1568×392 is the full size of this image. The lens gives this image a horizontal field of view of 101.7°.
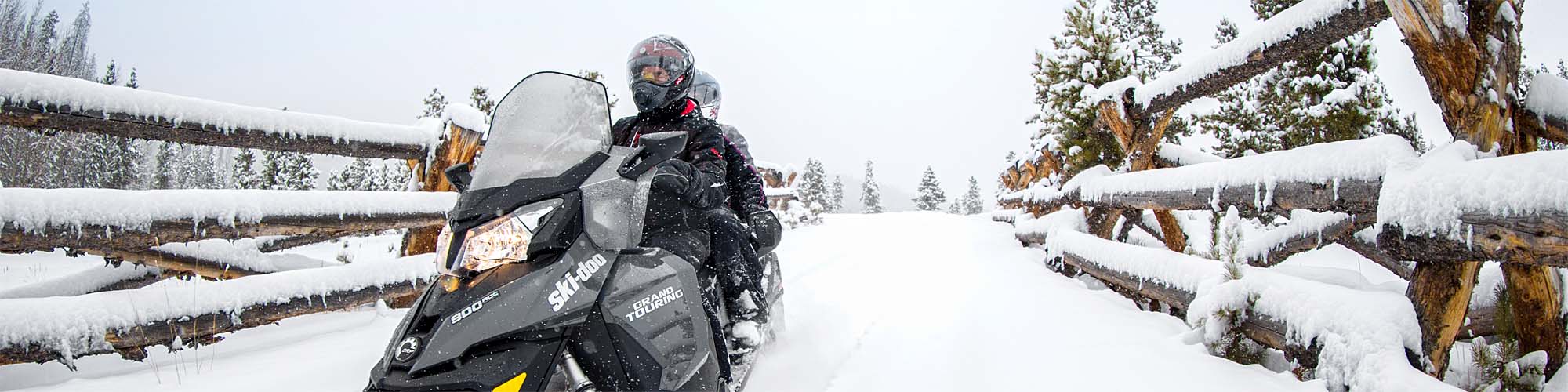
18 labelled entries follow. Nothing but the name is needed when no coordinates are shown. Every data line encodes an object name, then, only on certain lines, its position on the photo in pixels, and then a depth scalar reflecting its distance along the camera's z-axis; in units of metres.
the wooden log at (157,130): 3.11
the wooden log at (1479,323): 2.79
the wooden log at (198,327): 2.69
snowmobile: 1.75
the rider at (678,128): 2.71
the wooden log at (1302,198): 2.50
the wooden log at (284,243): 5.72
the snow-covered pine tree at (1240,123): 16.78
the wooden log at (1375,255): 4.01
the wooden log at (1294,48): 3.27
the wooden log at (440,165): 5.05
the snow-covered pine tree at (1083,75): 8.80
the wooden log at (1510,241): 1.82
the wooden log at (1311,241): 3.95
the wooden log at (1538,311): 2.50
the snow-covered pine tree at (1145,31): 24.14
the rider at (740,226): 3.23
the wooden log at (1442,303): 2.36
